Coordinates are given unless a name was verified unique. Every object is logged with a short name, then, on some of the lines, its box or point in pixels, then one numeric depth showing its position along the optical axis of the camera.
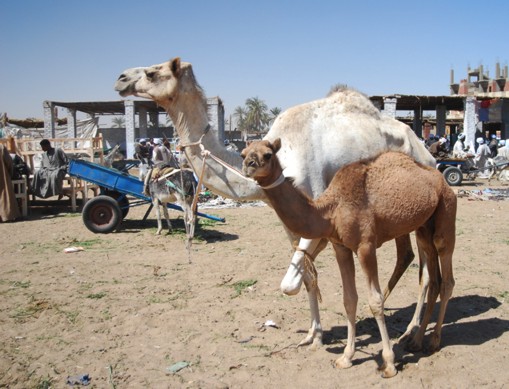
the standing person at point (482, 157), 21.56
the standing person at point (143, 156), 18.03
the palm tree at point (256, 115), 65.56
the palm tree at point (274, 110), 53.83
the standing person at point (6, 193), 12.12
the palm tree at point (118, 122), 62.49
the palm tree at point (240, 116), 67.69
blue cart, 10.54
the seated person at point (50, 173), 12.43
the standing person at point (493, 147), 23.28
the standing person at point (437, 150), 19.20
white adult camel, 4.45
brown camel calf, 3.44
